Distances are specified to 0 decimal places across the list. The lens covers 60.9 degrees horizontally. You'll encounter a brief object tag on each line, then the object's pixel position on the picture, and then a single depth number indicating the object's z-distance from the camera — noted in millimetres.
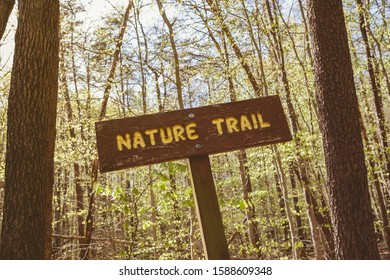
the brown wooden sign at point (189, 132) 2184
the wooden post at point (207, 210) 2176
